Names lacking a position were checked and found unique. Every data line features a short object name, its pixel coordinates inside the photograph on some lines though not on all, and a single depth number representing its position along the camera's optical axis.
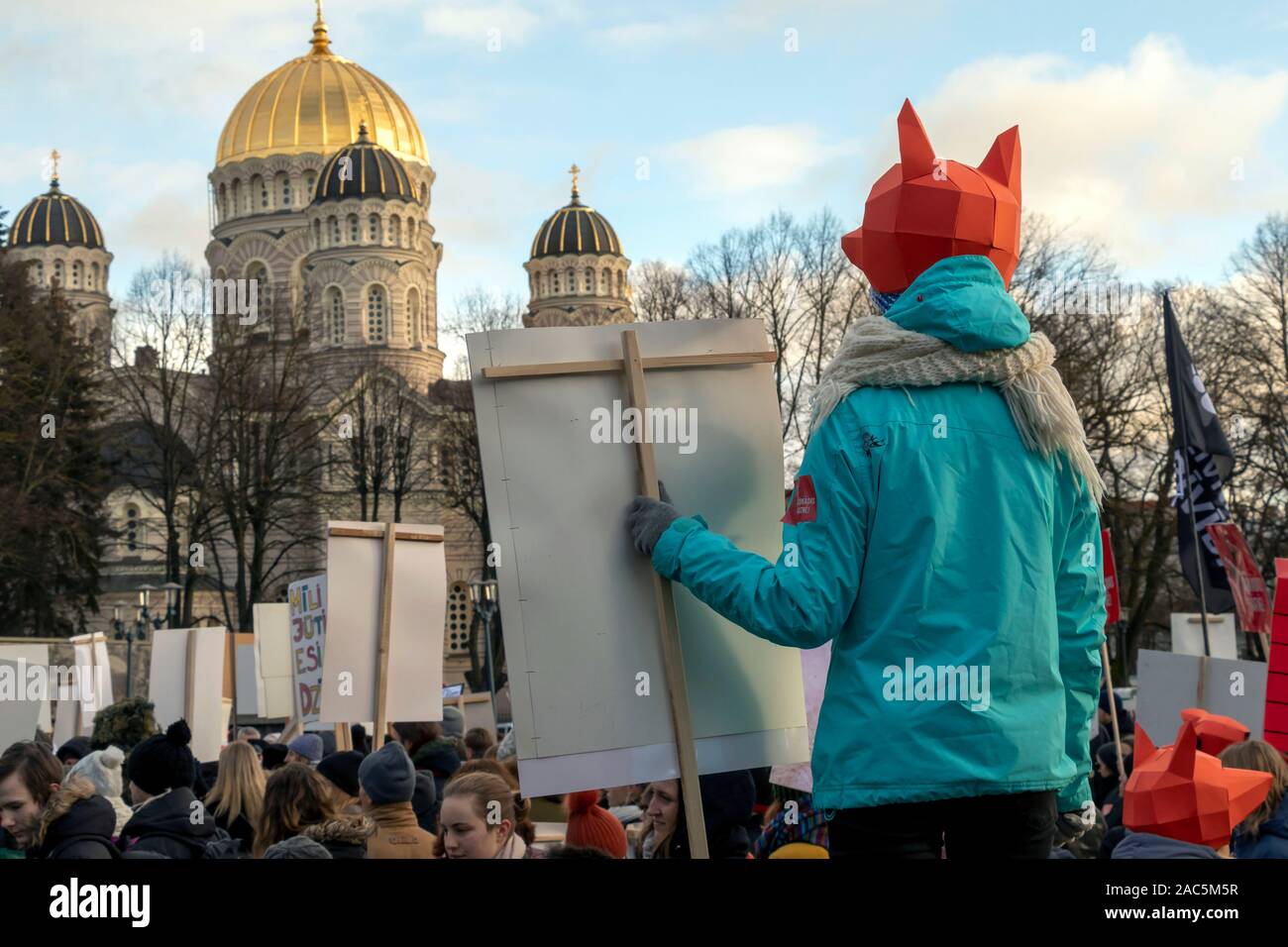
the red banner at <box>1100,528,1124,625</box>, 10.83
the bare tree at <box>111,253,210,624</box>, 43.44
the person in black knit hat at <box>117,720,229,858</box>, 5.68
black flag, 12.28
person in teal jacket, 2.98
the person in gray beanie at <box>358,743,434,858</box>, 5.90
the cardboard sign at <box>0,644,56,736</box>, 8.99
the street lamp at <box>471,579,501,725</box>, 33.61
